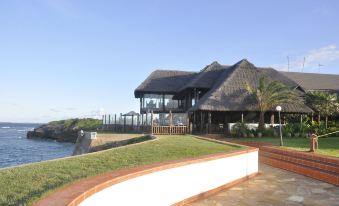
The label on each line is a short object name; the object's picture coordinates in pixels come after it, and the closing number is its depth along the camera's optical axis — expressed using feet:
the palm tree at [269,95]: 92.99
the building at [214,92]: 95.76
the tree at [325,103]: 104.42
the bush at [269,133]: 83.97
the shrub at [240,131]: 83.20
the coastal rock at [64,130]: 233.35
